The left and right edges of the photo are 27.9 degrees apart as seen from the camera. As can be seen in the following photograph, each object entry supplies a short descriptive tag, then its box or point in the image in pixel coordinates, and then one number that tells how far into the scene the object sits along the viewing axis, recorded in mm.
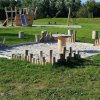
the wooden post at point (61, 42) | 8667
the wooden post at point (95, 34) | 12194
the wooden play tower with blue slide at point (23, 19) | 22177
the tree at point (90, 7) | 40113
